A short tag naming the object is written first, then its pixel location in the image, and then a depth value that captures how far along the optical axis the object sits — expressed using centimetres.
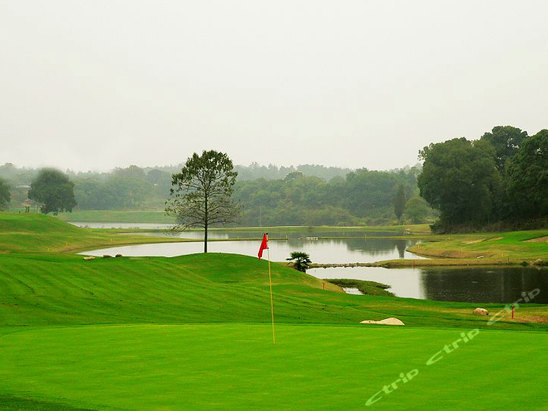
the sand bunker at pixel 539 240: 9366
